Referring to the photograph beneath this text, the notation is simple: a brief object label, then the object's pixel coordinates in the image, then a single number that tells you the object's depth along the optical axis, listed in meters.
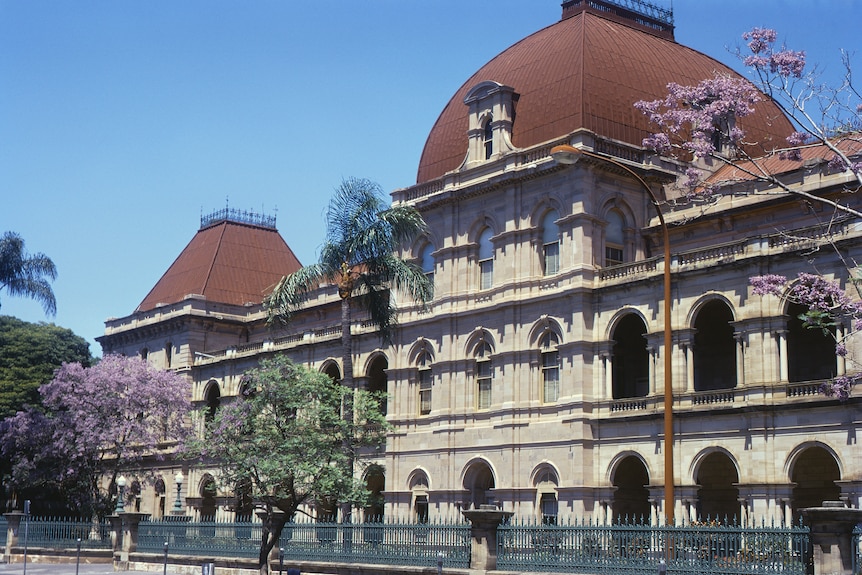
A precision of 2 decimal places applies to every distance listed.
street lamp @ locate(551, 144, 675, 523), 27.12
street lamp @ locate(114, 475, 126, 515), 48.29
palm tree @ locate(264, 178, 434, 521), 42.31
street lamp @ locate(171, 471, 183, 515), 64.12
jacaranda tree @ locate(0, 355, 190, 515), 58.59
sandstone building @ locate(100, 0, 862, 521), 37.84
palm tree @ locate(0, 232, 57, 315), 63.34
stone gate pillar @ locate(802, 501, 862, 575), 22.67
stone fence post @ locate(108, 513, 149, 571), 45.34
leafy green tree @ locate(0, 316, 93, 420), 66.06
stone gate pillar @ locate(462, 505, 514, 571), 29.70
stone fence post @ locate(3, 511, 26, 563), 51.97
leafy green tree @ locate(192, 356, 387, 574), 37.72
